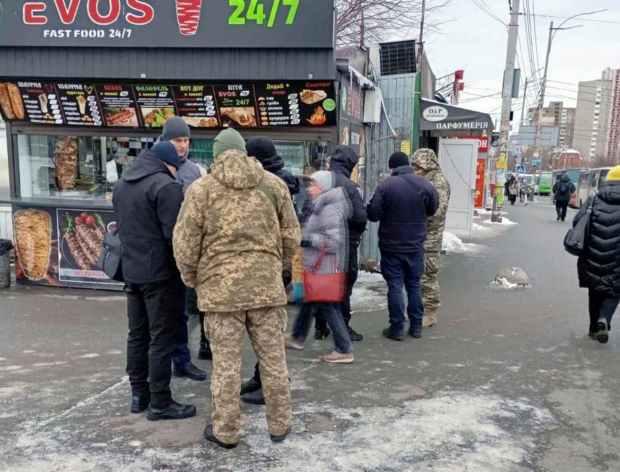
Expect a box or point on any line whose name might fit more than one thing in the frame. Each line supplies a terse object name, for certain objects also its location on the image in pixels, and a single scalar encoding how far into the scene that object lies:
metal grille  9.25
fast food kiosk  6.80
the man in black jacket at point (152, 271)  3.66
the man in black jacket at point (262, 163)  4.11
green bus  45.34
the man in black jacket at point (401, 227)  5.54
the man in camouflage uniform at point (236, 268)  3.21
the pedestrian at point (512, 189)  29.54
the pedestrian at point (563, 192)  18.77
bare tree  17.92
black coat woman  5.62
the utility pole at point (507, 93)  15.88
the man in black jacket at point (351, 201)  5.08
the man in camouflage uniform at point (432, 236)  6.16
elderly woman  4.68
